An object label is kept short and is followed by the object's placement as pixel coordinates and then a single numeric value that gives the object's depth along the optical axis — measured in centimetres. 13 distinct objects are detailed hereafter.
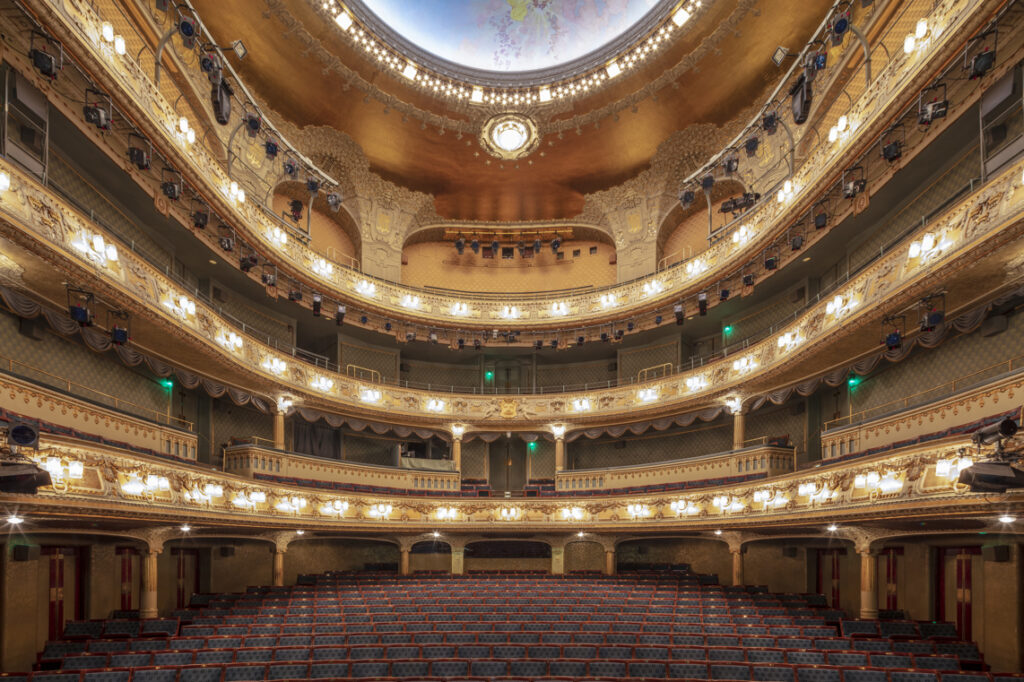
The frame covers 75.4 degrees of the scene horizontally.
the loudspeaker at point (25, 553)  1368
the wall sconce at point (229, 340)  1750
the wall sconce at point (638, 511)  2065
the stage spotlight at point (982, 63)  1030
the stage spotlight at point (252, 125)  1636
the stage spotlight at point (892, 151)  1312
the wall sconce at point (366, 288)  2453
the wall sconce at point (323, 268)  2277
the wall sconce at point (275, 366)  1997
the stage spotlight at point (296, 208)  2216
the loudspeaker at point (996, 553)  1321
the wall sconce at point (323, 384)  2211
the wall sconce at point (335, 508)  1966
